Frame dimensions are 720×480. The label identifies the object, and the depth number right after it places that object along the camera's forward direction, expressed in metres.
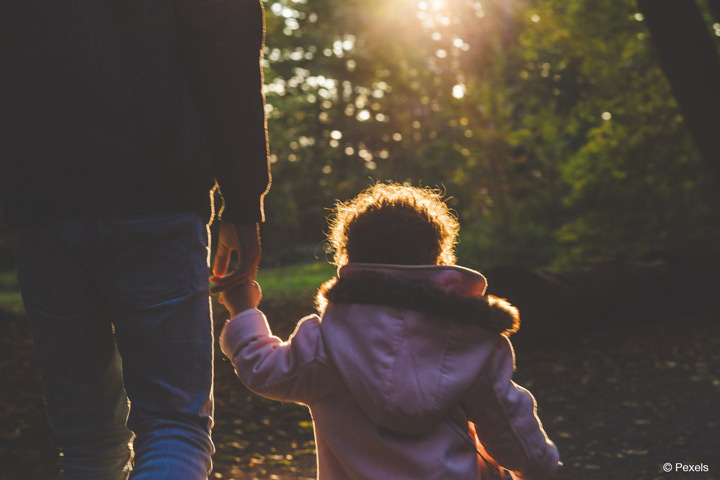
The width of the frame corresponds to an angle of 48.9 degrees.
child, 2.15
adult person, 1.92
